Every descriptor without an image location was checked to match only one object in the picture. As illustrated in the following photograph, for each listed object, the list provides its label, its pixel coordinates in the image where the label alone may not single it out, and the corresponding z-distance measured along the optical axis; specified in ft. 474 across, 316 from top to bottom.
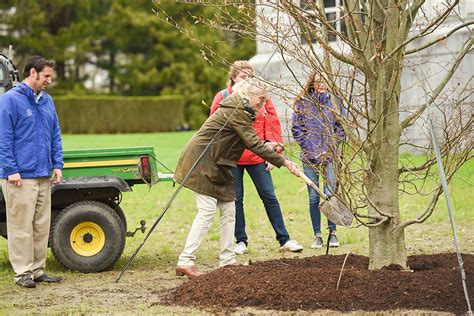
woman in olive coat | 40.52
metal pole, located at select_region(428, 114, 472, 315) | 31.65
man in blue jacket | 41.57
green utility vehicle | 45.32
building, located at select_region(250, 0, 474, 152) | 86.11
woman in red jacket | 48.08
